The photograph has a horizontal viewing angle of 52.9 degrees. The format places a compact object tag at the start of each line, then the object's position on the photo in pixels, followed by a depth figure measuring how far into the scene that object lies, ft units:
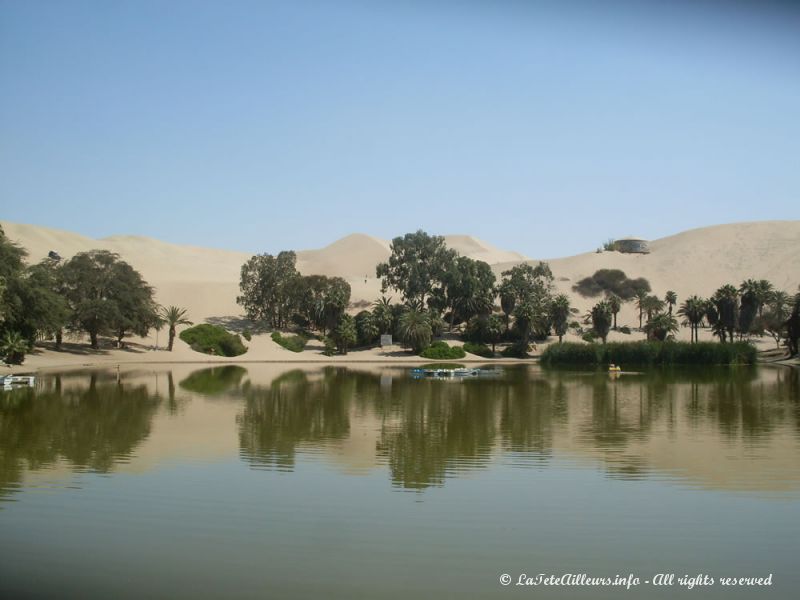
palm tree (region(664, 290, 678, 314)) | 285.45
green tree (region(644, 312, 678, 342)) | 249.75
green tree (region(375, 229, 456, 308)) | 273.75
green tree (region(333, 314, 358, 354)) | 248.11
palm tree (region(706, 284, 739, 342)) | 237.66
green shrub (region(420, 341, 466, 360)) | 238.89
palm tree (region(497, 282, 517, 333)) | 258.98
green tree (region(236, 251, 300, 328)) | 273.75
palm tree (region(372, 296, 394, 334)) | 256.93
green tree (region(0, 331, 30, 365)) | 149.07
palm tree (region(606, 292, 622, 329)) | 272.72
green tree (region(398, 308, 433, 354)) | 243.19
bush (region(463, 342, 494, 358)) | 250.78
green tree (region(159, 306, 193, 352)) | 224.53
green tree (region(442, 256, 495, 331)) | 265.34
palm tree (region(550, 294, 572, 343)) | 251.60
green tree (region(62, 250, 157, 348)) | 205.05
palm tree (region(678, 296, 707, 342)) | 249.75
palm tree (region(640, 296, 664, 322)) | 296.51
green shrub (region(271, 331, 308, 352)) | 248.52
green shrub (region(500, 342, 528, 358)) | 248.73
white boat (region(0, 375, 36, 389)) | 121.35
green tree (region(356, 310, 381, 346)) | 254.47
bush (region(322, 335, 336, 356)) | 247.29
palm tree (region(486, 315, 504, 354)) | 251.19
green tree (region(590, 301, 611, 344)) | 249.75
